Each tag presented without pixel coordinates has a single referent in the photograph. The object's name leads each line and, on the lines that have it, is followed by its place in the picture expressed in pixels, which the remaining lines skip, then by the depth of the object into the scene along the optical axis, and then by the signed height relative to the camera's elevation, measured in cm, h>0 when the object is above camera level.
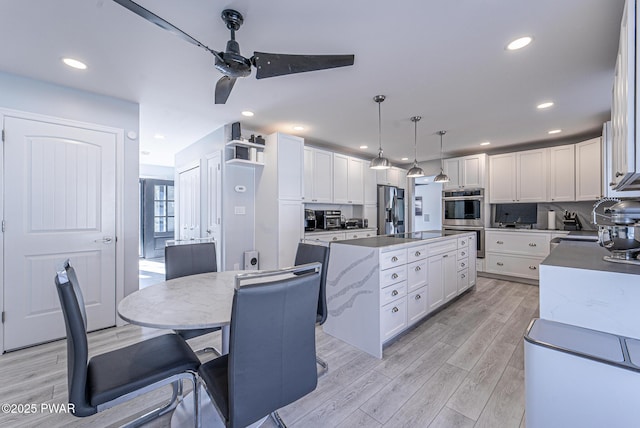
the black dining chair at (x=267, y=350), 102 -57
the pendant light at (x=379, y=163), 317 +60
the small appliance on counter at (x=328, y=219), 465 -9
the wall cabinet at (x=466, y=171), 512 +84
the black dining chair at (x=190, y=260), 220 -40
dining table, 125 -49
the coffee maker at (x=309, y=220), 446 -10
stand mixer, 152 -13
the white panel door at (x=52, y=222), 249 -8
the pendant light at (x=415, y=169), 359 +63
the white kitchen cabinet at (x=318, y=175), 434 +65
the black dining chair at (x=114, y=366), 107 -75
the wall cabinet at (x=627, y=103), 130 +59
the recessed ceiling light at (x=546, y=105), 310 +128
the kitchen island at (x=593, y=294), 122 -40
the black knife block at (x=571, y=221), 445 -14
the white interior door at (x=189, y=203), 456 +20
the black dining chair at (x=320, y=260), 202 -38
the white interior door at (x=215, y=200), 388 +22
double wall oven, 509 +3
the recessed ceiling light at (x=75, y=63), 225 +129
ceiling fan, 160 +94
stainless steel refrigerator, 563 +8
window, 711 +16
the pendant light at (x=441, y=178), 409 +54
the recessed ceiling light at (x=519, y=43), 196 +127
